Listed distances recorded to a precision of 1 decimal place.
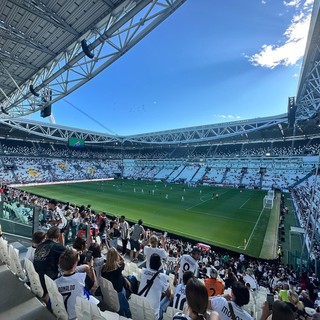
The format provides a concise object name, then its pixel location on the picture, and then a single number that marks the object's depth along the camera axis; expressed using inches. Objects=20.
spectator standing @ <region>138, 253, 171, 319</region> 126.1
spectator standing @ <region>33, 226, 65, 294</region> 126.8
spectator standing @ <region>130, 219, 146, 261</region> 298.2
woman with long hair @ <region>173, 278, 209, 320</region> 73.2
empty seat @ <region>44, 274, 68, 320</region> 107.0
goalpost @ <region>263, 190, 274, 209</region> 1100.9
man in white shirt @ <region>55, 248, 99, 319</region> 109.1
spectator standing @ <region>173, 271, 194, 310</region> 117.7
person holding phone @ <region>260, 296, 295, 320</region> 79.1
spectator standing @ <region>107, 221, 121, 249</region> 336.0
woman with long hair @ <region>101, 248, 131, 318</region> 128.4
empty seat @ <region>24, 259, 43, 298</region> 126.0
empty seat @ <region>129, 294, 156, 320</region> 107.0
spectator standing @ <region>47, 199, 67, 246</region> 275.4
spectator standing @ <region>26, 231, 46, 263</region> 145.2
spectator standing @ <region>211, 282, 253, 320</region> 98.7
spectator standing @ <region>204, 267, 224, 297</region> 158.2
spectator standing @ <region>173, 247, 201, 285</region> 177.2
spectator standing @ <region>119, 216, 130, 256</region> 309.9
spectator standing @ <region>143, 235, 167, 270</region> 206.5
